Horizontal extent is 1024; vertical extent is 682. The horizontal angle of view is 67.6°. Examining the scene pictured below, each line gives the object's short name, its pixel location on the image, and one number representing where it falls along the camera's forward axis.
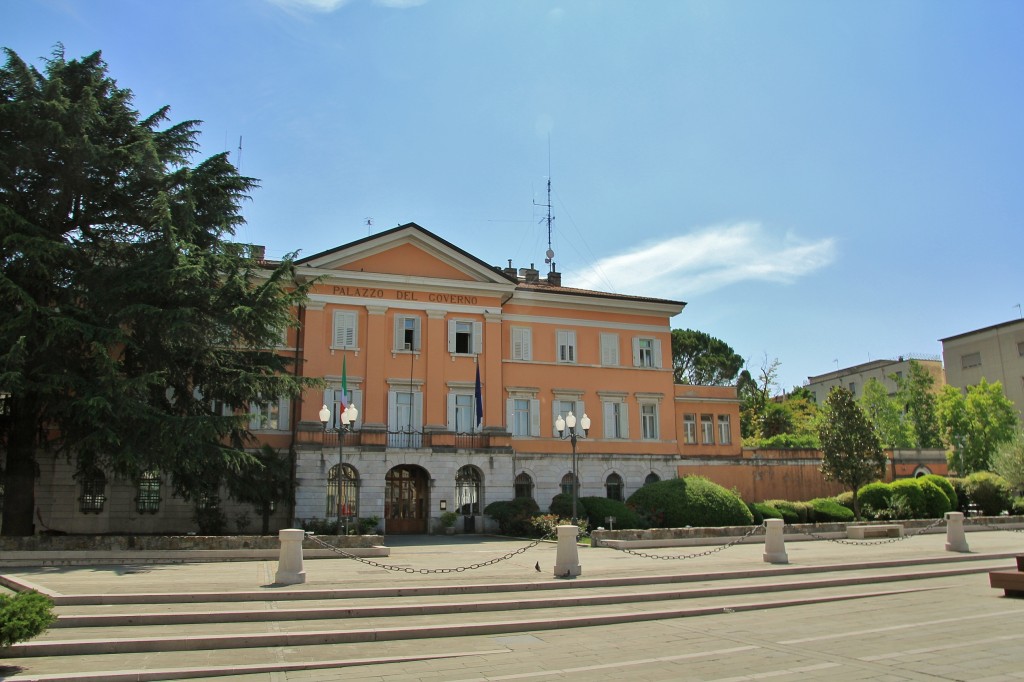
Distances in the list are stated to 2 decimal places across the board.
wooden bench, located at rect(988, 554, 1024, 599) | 13.62
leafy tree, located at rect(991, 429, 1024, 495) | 39.31
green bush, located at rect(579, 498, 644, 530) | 29.02
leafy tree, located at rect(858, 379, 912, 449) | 55.94
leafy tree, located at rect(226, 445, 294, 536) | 25.42
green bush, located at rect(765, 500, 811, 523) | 33.62
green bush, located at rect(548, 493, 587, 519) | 29.69
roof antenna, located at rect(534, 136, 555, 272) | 41.22
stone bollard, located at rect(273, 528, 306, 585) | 14.20
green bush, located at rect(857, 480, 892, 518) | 34.44
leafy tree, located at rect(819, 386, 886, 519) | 34.34
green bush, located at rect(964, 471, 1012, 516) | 37.66
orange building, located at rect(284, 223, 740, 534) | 30.89
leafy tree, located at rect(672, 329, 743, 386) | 62.78
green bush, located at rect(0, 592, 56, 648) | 7.97
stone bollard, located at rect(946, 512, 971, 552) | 21.67
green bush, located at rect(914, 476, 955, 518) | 34.38
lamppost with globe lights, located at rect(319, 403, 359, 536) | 21.83
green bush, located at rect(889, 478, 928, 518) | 33.84
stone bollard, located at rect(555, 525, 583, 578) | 15.62
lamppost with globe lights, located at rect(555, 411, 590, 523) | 23.50
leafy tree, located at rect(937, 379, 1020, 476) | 51.22
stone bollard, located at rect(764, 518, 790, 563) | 18.38
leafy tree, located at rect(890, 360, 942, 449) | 55.62
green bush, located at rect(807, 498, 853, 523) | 33.84
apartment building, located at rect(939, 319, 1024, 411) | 59.94
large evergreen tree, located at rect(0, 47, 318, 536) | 20.48
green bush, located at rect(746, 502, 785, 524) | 32.25
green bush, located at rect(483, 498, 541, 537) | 28.52
